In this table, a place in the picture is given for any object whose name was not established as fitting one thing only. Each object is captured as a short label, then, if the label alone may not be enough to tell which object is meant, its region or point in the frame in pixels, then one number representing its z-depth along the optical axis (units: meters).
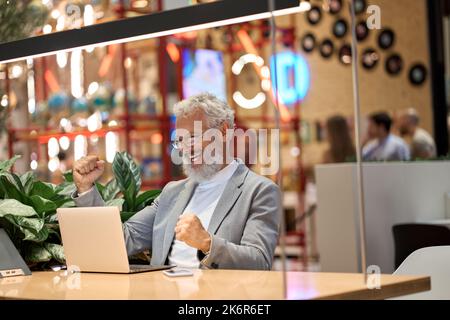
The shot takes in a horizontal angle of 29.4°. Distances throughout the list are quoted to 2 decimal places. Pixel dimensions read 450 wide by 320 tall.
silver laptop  3.14
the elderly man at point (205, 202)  3.43
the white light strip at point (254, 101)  11.14
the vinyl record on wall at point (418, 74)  11.53
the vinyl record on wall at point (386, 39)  11.73
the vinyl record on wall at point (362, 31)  11.90
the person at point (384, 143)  8.36
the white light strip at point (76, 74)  7.46
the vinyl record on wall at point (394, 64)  11.67
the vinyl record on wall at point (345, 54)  12.14
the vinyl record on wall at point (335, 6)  12.26
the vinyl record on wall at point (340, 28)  12.13
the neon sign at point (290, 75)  11.04
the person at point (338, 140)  8.92
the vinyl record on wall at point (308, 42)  12.35
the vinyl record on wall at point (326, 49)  12.27
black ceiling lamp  3.02
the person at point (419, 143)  8.60
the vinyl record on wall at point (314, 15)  12.33
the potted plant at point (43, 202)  3.53
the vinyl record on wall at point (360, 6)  11.59
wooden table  2.38
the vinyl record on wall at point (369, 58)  11.86
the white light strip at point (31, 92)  7.89
